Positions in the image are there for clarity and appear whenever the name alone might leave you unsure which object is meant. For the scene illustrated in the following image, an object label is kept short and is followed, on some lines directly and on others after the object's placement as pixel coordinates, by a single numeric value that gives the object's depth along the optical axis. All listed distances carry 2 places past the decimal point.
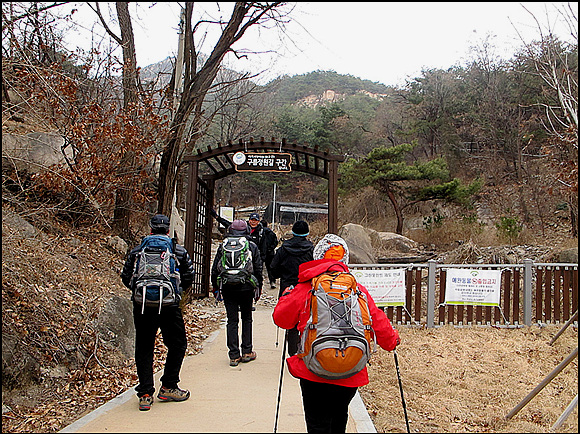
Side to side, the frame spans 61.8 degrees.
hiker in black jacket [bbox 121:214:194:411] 4.49
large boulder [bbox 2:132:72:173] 8.95
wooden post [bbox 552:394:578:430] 4.24
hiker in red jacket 3.21
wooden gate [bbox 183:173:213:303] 10.88
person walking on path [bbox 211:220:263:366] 5.92
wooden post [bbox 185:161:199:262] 10.79
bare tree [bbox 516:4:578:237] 8.73
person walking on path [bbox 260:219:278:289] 9.89
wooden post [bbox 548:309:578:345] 7.41
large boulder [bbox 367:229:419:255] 18.75
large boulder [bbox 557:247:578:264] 12.92
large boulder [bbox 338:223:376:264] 14.40
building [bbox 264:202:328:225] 25.66
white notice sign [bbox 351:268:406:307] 8.54
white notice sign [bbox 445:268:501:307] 8.61
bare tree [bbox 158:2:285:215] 10.69
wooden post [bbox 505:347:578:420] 4.19
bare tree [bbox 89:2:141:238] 9.79
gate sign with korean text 10.62
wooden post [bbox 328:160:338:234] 10.39
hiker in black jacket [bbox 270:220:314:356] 6.00
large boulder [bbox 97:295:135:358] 6.14
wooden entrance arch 10.55
